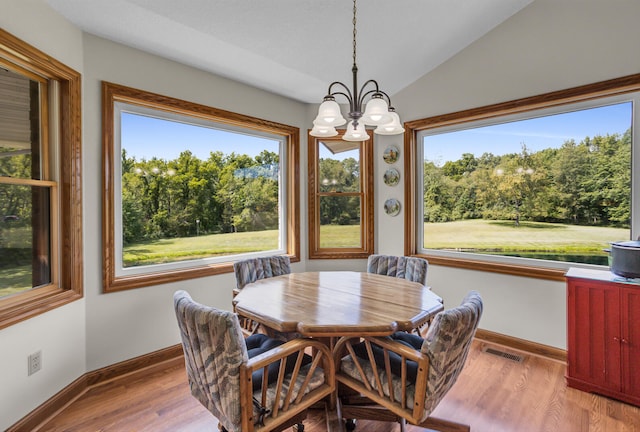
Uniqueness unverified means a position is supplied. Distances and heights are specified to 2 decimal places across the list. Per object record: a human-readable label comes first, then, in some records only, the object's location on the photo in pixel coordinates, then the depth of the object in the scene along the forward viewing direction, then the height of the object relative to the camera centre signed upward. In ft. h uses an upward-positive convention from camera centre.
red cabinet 6.81 -2.73
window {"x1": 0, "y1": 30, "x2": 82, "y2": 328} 6.10 +0.70
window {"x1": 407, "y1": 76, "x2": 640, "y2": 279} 8.32 +0.95
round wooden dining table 5.03 -1.69
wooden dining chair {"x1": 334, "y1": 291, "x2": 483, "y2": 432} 4.48 -2.52
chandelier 5.82 +1.85
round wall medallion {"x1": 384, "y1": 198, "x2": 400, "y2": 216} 11.91 +0.27
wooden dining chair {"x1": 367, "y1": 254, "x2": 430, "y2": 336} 8.41 -1.47
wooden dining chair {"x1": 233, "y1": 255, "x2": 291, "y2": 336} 8.41 -1.52
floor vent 8.89 -4.05
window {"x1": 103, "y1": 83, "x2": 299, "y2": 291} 8.27 +0.84
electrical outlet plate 6.12 -2.81
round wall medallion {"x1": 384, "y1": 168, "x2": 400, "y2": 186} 11.90 +1.40
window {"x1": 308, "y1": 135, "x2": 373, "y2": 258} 12.42 +0.65
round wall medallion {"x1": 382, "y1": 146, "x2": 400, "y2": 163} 11.91 +2.24
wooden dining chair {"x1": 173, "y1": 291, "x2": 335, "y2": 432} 4.25 -2.25
